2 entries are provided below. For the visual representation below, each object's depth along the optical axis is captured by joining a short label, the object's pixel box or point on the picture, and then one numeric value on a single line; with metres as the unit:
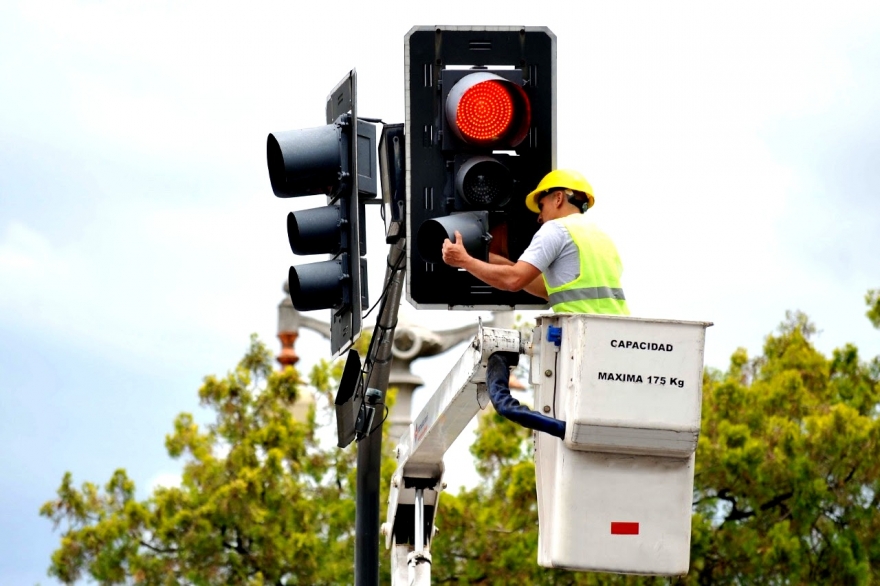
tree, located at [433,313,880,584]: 40.28
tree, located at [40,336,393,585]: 43.69
